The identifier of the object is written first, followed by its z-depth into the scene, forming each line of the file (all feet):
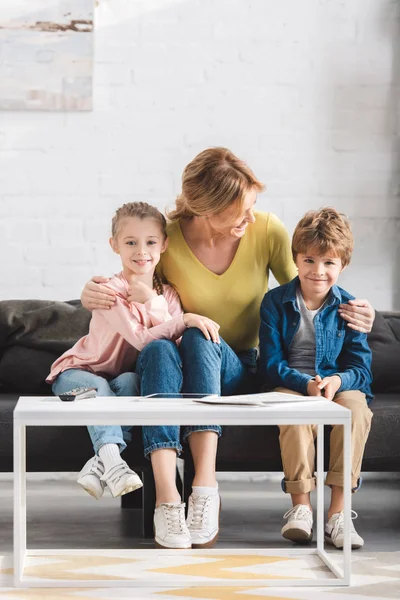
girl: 11.98
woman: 11.29
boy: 11.82
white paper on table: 10.47
